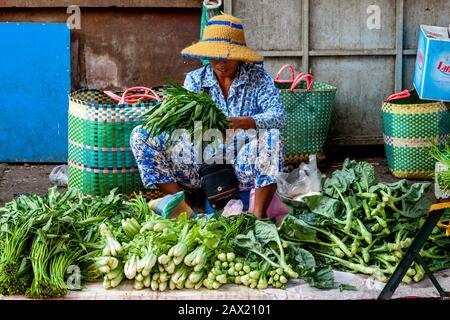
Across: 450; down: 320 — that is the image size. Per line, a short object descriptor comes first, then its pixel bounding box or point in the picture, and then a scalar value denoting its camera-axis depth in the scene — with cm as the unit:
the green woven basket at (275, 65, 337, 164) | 696
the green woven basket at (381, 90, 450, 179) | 666
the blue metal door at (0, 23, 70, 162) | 714
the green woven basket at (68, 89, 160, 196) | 560
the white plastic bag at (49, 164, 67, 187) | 663
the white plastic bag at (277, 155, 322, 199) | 574
